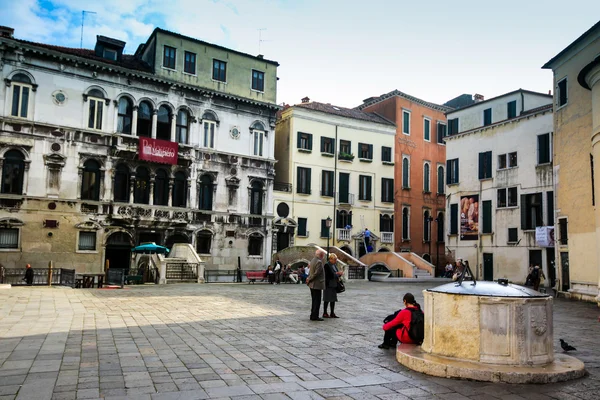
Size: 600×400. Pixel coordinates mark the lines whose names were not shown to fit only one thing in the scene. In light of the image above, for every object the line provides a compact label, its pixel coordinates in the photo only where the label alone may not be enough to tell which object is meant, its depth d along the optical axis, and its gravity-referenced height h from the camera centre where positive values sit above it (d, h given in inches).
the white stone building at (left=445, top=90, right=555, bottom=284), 1198.9 +154.2
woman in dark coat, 476.1 -41.3
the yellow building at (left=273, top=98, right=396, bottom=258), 1499.8 +200.4
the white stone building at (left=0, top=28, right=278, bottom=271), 1074.7 +206.8
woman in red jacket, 311.3 -53.8
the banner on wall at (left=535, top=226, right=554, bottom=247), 1129.4 +22.1
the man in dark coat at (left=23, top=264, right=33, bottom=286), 872.3 -71.0
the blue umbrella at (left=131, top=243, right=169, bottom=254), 1051.9 -22.5
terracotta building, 1708.9 +249.8
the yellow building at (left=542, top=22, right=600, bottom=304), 733.3 +133.0
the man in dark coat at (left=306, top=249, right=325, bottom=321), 455.2 -39.0
